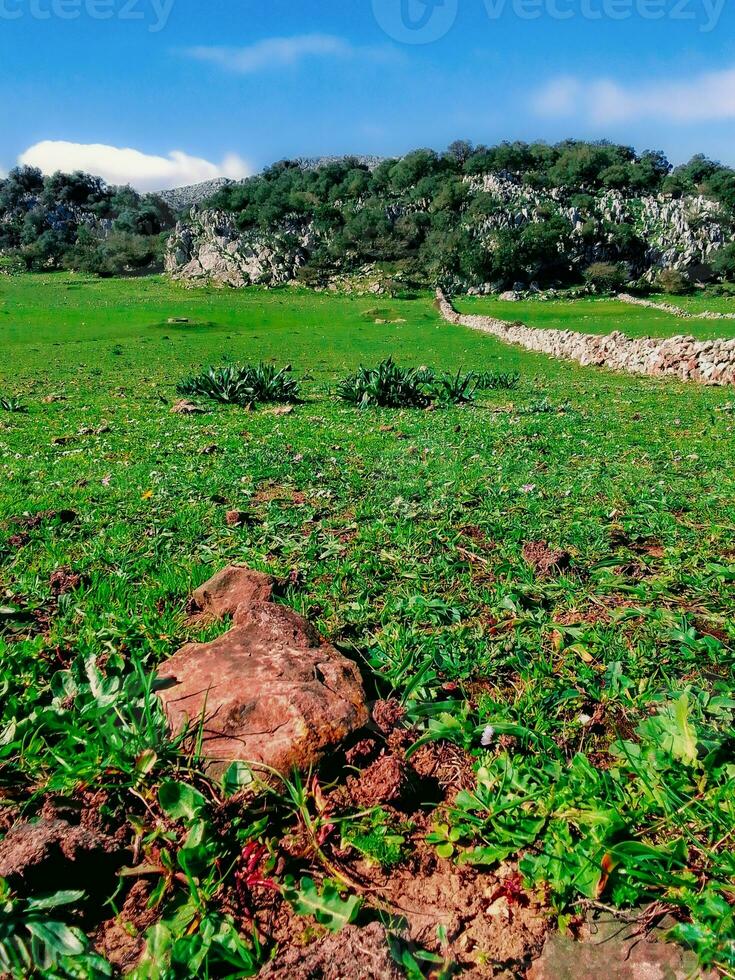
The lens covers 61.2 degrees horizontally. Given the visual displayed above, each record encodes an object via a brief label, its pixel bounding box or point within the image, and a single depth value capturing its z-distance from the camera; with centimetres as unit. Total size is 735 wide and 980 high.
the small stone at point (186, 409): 1136
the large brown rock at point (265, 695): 254
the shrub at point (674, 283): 7162
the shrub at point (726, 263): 8031
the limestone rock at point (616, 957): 189
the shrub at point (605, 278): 7356
